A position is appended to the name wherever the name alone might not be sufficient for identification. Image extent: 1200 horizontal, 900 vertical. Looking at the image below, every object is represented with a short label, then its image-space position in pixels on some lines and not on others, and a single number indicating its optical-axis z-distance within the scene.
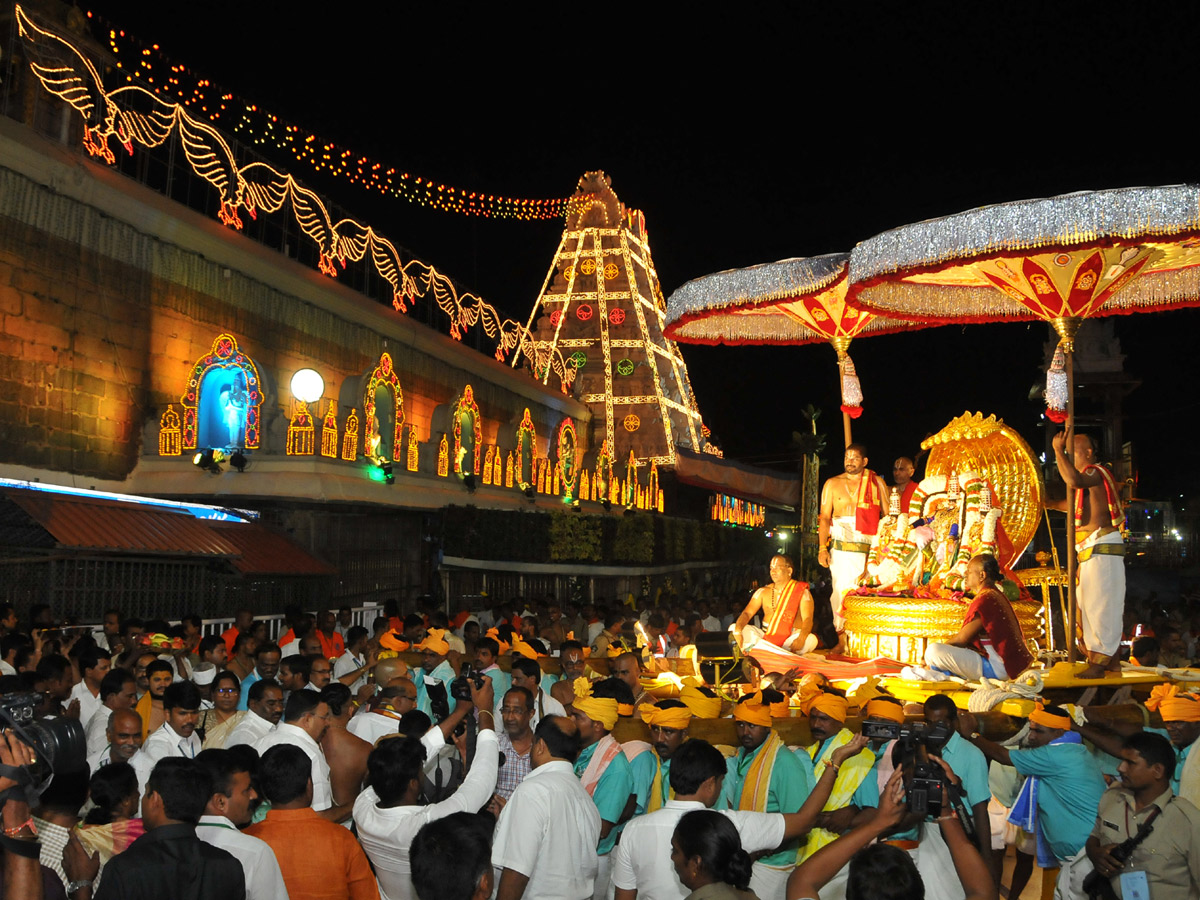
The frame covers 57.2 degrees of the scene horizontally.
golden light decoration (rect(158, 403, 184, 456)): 17.58
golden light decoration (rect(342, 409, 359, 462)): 18.67
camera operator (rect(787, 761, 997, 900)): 3.74
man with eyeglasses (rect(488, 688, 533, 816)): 5.61
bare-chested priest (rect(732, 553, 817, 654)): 11.61
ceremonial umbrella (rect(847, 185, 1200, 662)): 8.67
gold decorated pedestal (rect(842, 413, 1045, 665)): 10.67
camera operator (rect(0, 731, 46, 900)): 3.05
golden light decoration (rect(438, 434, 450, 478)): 22.22
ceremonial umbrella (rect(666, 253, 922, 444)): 11.77
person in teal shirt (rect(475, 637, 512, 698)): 8.12
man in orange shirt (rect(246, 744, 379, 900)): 4.01
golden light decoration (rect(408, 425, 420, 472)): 20.96
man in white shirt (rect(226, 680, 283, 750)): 6.09
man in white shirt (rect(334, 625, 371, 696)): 10.29
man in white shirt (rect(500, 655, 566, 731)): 7.07
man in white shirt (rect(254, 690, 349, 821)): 5.43
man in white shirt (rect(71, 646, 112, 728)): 7.71
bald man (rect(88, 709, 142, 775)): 5.71
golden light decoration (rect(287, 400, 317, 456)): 17.81
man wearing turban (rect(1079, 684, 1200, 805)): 5.72
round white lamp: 18.44
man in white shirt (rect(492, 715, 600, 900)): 4.31
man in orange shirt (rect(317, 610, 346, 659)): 11.86
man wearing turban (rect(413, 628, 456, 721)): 7.89
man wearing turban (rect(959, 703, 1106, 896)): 5.63
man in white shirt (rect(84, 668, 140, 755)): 6.47
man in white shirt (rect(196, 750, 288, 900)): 3.76
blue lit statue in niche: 17.78
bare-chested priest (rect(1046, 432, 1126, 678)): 10.02
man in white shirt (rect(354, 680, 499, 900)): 4.40
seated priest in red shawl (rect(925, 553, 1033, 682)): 9.63
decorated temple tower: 38.72
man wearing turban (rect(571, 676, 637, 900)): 5.19
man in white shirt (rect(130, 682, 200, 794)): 5.81
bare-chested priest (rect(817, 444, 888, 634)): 11.91
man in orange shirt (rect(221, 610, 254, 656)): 11.85
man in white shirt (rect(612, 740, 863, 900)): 4.12
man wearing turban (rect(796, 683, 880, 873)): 4.67
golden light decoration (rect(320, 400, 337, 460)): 18.14
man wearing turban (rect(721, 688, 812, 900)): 4.81
